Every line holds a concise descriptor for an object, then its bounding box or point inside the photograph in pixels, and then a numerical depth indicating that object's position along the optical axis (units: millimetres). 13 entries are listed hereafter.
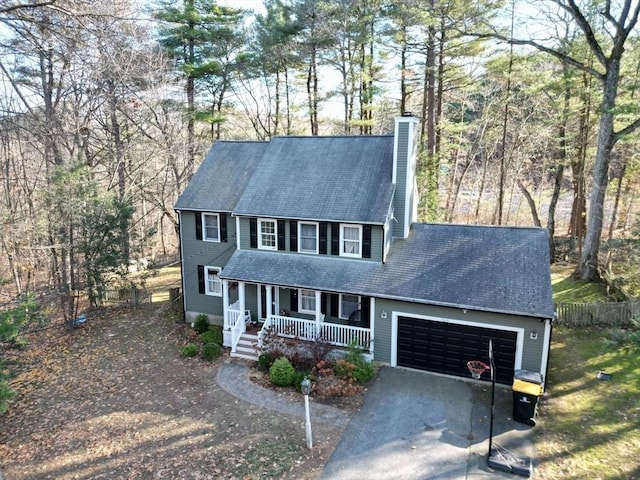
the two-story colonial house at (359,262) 11789
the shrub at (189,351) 14250
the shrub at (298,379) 11924
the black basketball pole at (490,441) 8628
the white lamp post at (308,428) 9239
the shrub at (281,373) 11969
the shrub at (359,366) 12016
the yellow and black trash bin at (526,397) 9906
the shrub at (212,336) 14920
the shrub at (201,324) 16125
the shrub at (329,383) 11406
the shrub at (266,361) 12969
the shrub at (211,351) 13867
